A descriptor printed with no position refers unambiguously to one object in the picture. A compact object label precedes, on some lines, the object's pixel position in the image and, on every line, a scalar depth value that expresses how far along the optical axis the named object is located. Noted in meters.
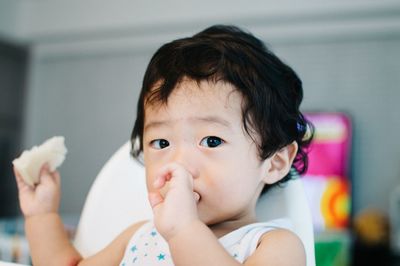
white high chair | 0.99
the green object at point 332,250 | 2.46
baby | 0.65
